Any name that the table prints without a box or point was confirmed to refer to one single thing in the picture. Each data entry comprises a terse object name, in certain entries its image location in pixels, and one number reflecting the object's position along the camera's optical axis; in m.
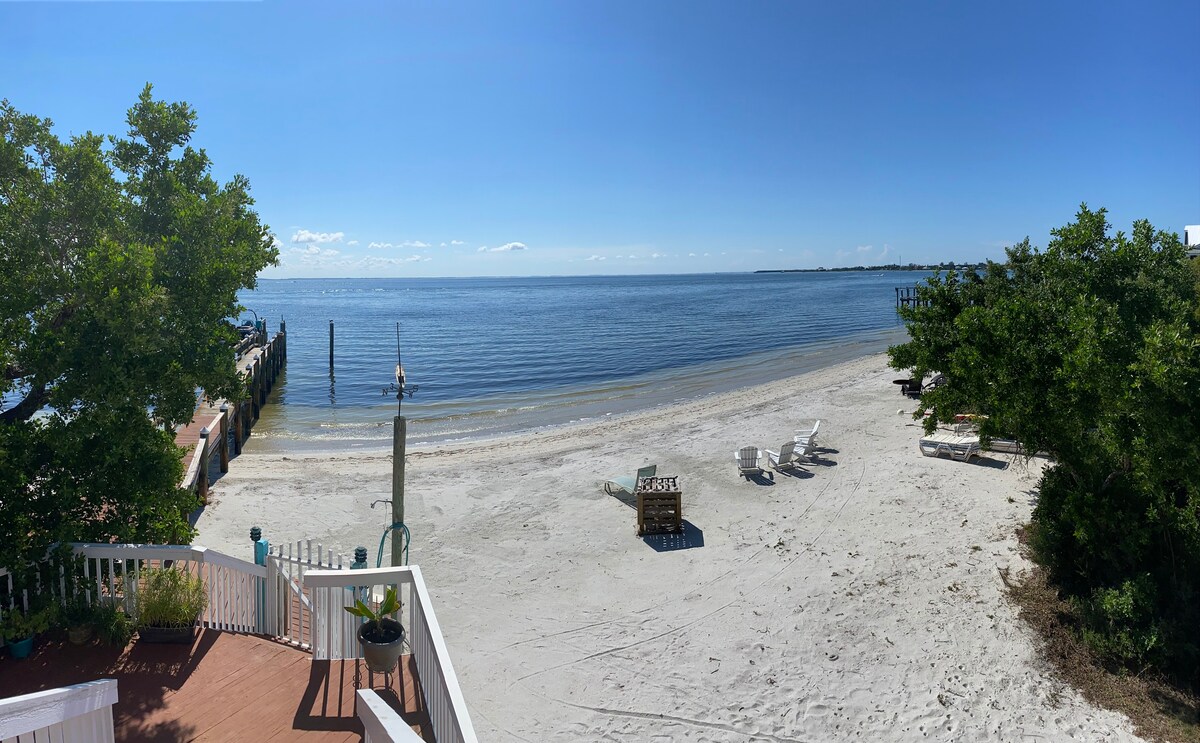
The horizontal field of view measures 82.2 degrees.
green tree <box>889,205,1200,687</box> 7.65
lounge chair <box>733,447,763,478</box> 16.53
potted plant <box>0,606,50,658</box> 6.18
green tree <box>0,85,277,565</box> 6.80
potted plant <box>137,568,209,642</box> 6.66
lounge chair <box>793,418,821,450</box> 17.42
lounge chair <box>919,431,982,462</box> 16.22
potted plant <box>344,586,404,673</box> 6.04
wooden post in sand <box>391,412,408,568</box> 8.88
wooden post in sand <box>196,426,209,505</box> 15.33
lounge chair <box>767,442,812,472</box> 16.66
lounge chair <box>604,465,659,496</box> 14.84
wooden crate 13.27
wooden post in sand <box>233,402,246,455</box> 22.98
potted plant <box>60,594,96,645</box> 6.54
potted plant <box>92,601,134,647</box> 6.56
